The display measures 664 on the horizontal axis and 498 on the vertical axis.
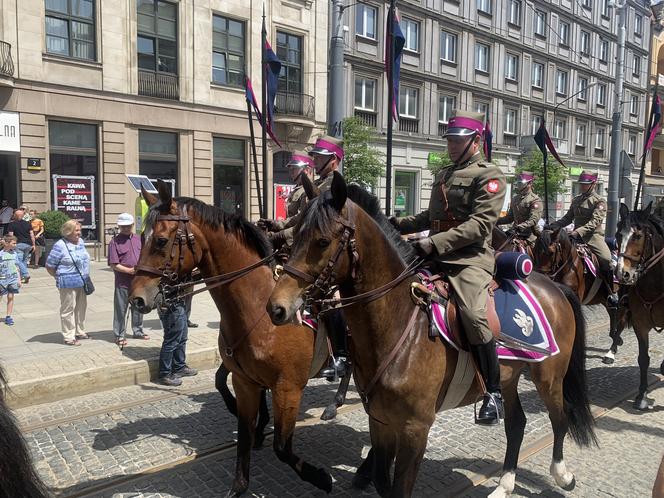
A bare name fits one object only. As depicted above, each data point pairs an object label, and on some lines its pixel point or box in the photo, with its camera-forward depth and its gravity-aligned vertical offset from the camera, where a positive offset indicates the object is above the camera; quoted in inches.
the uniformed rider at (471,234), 133.8 -8.6
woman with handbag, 314.2 -50.8
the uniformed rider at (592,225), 349.7 -16.1
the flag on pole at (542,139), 545.0 +69.0
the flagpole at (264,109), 375.3 +74.0
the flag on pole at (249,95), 440.5 +90.8
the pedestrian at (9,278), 360.2 -60.3
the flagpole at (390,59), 326.5 +98.2
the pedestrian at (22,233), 564.1 -42.8
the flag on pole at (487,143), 517.0 +60.5
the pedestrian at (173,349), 260.2 -80.4
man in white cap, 310.9 -40.6
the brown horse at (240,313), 164.4 -38.7
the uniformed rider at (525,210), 386.3 -6.1
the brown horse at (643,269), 258.5 -33.4
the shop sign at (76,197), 712.4 -1.8
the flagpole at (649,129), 501.4 +76.8
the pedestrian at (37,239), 624.7 -54.8
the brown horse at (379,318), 110.7 -29.9
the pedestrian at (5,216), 638.8 -27.2
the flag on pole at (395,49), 349.7 +108.4
